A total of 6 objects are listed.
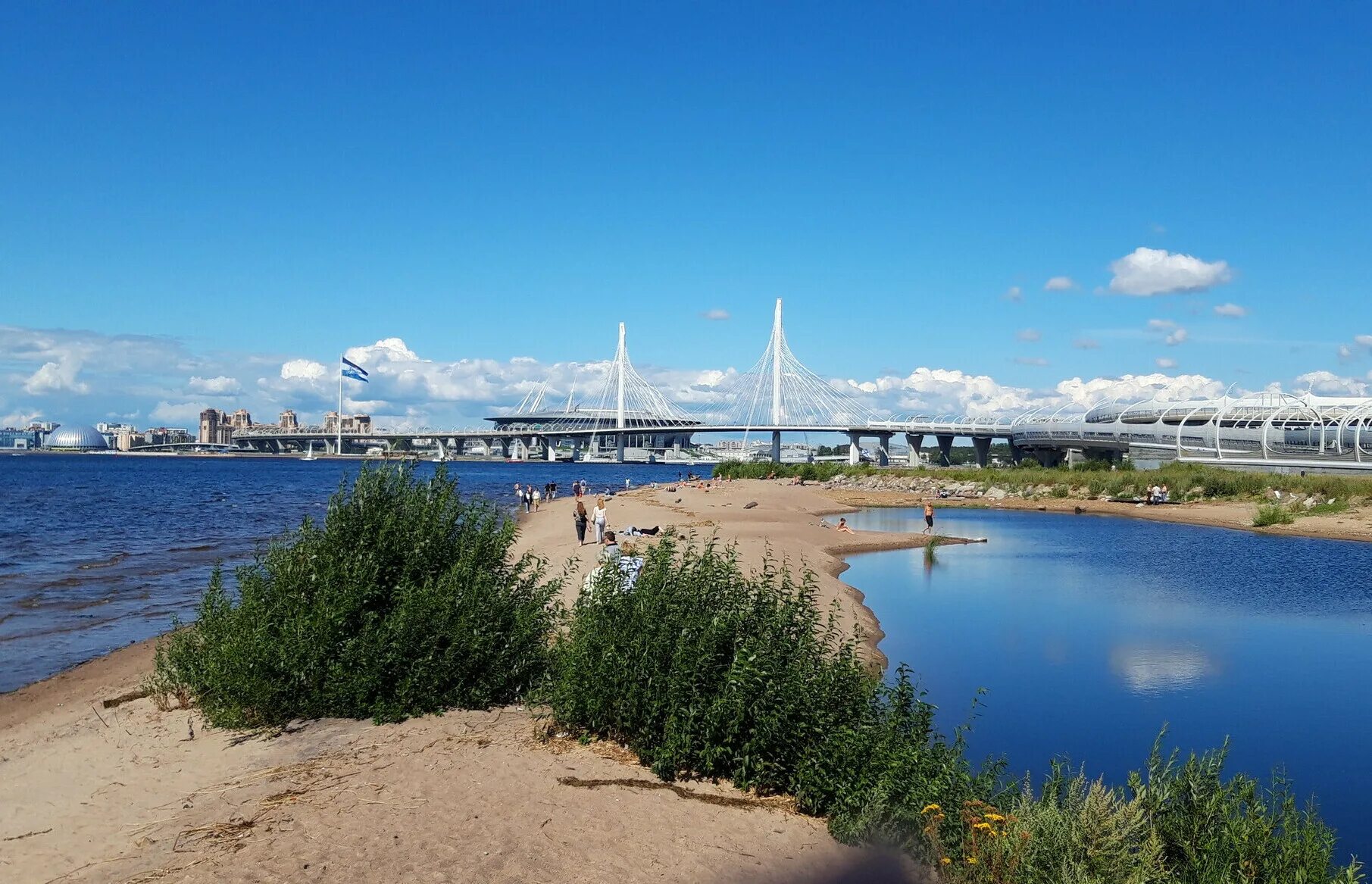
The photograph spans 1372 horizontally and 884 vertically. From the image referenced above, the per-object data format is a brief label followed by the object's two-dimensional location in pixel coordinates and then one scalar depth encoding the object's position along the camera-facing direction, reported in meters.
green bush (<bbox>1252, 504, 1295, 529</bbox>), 39.44
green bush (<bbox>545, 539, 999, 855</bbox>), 7.39
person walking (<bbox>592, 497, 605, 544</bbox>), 23.48
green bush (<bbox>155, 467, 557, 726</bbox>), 9.05
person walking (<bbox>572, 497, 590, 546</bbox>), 24.95
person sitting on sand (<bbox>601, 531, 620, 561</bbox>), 17.36
